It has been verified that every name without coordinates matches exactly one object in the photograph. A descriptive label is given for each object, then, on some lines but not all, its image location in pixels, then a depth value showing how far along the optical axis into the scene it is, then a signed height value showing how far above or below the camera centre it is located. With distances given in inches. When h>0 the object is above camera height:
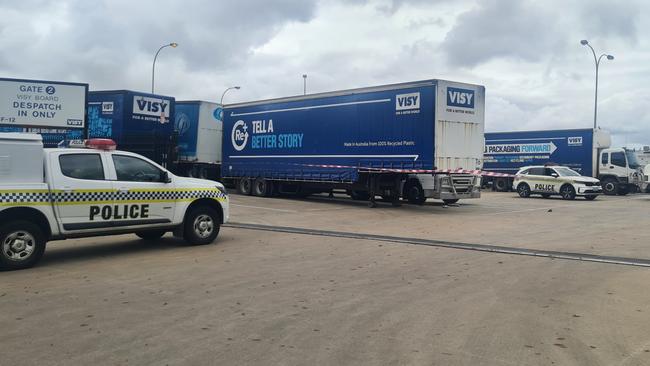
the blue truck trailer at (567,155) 1170.6 +86.5
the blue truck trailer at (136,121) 871.7 +94.1
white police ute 303.1 -12.8
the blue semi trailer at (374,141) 660.1 +60.2
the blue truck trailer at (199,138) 986.7 +78.2
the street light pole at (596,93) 1440.7 +267.9
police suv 1001.5 +17.6
